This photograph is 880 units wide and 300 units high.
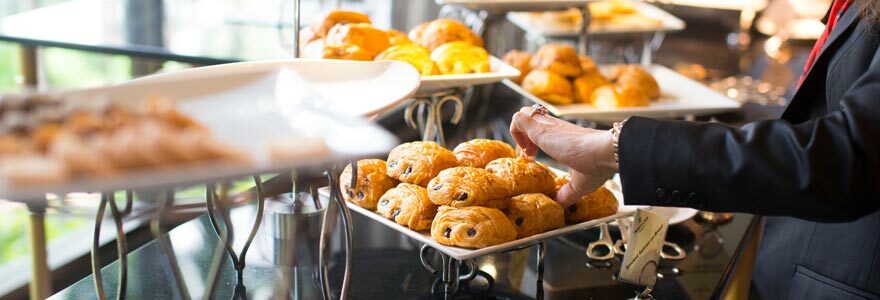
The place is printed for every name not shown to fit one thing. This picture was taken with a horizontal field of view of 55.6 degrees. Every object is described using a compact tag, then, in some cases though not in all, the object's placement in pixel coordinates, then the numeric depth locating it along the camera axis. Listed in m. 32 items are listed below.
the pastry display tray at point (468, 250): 1.03
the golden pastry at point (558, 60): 2.20
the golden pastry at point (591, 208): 1.20
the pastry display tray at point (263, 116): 0.56
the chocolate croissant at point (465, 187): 1.13
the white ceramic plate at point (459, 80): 1.52
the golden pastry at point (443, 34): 1.89
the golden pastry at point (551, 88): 2.10
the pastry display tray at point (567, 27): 2.94
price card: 1.15
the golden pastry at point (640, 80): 2.18
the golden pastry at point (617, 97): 2.08
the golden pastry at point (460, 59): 1.67
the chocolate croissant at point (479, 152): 1.29
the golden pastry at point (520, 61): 2.27
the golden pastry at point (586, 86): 2.14
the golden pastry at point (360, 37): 1.61
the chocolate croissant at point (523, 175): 1.19
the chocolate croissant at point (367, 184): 1.20
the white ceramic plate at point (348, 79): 0.81
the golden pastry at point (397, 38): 1.74
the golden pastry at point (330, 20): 1.74
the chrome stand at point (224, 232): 0.93
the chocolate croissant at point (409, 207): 1.12
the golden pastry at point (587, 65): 2.28
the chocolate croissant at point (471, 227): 1.05
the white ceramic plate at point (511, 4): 2.29
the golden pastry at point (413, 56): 1.60
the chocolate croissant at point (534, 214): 1.12
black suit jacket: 0.90
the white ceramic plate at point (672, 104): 2.00
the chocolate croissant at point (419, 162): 1.23
